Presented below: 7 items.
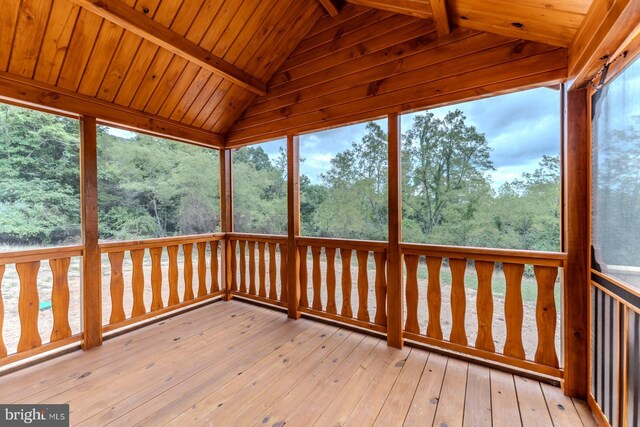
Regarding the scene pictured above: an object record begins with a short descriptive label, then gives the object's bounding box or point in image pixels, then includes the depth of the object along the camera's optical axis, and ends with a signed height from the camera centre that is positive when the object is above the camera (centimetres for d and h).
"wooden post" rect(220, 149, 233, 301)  376 +0
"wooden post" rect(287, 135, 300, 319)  310 -10
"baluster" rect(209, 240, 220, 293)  369 -77
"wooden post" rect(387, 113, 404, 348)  244 -31
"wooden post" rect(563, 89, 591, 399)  172 -22
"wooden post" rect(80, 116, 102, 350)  247 -18
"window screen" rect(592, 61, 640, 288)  127 +15
